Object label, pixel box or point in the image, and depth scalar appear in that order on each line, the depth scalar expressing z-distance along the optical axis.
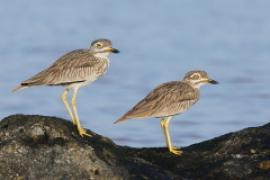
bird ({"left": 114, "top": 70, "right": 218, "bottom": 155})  14.46
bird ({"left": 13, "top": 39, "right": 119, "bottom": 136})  14.66
